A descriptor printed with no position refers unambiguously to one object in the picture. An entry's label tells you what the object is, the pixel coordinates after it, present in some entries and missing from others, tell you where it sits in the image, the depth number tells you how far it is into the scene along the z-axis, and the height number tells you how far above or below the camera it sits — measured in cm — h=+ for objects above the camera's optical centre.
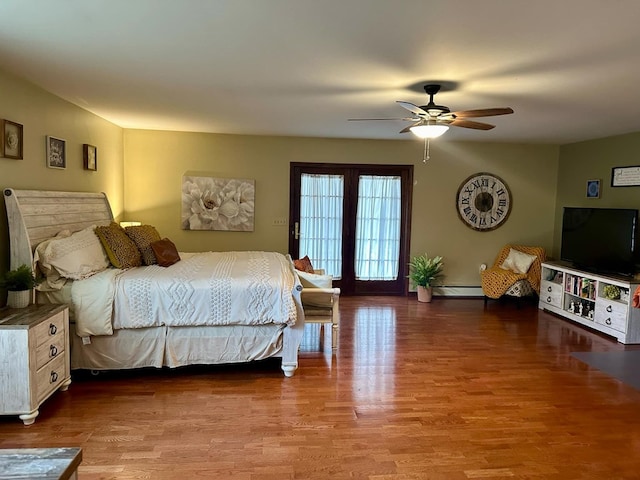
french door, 665 -14
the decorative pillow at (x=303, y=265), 461 -56
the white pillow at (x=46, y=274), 337 -54
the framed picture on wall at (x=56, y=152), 399 +49
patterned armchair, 618 -81
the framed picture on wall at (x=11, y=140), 329 +49
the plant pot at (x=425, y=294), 650 -115
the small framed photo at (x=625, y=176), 526 +56
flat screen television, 501 -22
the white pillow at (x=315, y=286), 407 -68
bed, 340 -81
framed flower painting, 636 +10
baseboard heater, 685 -115
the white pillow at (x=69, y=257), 339 -41
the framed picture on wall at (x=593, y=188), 590 +44
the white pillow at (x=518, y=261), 627 -62
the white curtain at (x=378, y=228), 675 -20
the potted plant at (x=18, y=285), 307 -57
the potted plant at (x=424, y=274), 648 -87
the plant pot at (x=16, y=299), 311 -67
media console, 477 -94
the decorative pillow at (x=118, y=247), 394 -37
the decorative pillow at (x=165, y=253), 423 -44
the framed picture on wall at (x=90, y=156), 480 +55
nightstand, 271 -99
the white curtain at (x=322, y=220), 665 -11
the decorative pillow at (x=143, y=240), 425 -32
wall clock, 675 +23
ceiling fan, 326 +78
